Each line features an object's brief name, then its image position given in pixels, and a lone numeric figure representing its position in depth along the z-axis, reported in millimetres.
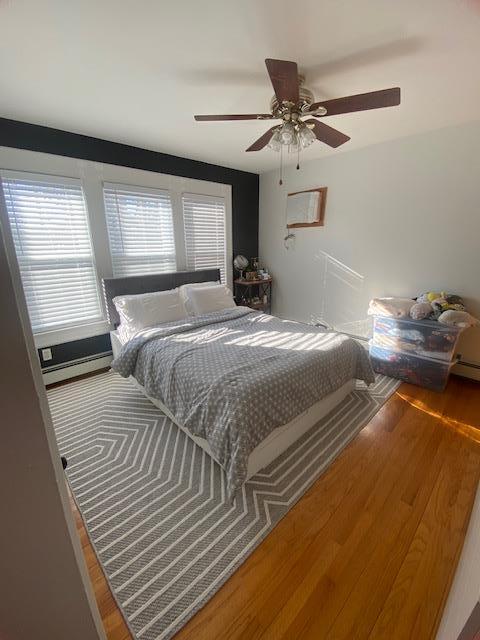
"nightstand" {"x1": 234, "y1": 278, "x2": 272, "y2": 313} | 4133
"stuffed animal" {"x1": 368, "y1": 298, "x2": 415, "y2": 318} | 2730
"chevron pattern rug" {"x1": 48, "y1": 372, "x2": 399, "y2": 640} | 1158
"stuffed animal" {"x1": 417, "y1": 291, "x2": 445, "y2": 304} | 2645
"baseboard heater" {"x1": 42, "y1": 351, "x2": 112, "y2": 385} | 2748
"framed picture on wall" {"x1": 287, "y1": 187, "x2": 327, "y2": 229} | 3492
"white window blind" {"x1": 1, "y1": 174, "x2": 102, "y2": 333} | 2383
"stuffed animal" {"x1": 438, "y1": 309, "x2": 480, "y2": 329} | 2371
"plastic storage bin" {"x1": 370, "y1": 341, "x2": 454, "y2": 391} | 2543
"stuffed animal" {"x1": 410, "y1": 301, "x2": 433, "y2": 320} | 2557
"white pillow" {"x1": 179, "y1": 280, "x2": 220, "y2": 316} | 3094
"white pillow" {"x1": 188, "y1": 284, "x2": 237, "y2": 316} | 3088
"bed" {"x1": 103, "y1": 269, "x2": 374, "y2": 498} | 1532
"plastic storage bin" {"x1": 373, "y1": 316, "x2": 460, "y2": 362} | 2467
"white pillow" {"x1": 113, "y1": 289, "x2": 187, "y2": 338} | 2727
